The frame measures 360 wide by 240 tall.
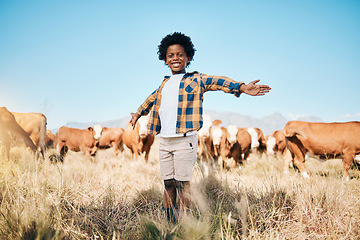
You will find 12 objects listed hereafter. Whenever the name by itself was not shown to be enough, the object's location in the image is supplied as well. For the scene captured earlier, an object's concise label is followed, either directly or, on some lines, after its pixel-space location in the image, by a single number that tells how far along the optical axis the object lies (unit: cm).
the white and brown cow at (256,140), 1150
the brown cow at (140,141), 907
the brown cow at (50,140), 1687
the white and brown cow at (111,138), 1383
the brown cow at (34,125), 799
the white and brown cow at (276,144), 1215
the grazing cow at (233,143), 854
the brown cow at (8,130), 538
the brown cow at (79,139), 1272
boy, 263
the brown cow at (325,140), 632
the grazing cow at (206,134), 714
